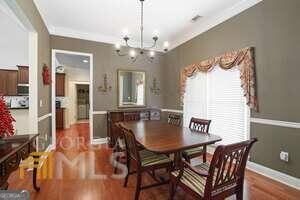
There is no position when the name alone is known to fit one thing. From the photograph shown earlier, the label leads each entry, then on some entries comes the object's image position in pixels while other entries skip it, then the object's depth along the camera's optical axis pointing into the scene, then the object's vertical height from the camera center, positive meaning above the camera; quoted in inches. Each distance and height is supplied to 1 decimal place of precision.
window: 116.6 -2.5
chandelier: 182.4 +56.9
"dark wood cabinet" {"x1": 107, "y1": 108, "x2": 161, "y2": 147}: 153.3 -16.5
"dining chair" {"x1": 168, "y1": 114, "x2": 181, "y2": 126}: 124.0 -15.7
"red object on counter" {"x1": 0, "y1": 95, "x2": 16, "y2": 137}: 59.9 -7.8
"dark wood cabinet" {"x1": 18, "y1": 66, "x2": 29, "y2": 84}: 181.1 +27.7
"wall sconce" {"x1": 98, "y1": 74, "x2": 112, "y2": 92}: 171.6 +13.4
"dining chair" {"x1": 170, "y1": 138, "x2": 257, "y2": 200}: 51.5 -28.2
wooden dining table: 66.9 -18.6
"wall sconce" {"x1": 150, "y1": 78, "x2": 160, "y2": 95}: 199.8 +14.2
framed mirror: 181.5 +13.2
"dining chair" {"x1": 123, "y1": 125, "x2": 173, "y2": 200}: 72.6 -28.5
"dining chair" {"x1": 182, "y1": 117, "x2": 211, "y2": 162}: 88.6 -19.0
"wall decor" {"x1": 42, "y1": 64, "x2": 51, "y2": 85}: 126.6 +19.2
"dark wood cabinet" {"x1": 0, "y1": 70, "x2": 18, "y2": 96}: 177.5 +19.5
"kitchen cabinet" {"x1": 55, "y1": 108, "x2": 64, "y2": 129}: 261.0 -30.0
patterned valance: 104.9 +23.3
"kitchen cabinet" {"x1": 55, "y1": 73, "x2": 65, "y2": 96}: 266.2 +24.2
